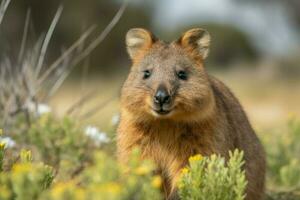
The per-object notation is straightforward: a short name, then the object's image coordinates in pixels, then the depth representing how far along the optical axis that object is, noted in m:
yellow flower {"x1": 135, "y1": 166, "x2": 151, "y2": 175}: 8.25
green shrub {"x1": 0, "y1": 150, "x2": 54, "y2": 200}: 7.77
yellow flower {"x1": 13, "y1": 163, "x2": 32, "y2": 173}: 7.80
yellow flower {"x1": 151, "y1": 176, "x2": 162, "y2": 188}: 8.17
